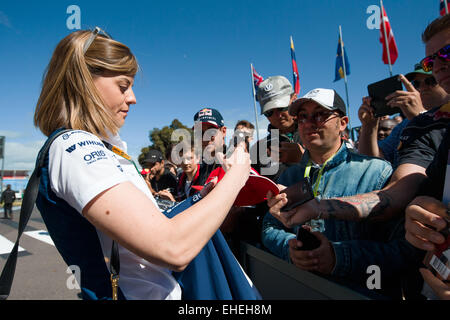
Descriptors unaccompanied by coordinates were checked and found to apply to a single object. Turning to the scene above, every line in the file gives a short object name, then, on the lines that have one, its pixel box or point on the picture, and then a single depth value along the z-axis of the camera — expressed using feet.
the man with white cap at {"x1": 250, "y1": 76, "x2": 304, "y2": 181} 8.05
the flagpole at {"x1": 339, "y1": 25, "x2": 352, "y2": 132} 34.12
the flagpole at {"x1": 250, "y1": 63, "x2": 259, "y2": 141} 40.85
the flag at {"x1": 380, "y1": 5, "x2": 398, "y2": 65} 26.07
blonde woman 2.64
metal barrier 3.86
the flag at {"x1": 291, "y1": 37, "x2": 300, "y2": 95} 35.37
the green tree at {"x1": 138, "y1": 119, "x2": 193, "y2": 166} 91.82
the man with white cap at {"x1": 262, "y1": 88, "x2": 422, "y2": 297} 4.56
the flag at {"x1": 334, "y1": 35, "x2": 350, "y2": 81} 35.19
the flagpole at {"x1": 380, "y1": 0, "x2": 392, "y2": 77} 24.41
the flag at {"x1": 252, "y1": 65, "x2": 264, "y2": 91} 39.01
